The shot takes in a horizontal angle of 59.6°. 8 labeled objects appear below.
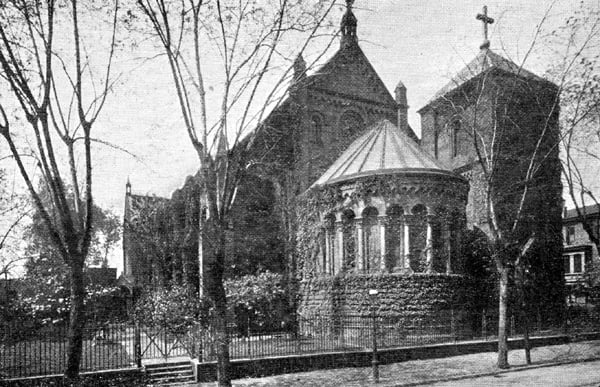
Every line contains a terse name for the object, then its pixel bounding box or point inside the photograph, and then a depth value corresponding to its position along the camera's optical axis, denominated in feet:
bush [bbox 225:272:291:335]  62.20
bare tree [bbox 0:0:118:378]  32.71
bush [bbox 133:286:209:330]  53.26
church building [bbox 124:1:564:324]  70.38
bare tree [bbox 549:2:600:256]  54.60
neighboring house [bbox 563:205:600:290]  149.07
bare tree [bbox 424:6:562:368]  82.43
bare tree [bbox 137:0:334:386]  40.37
